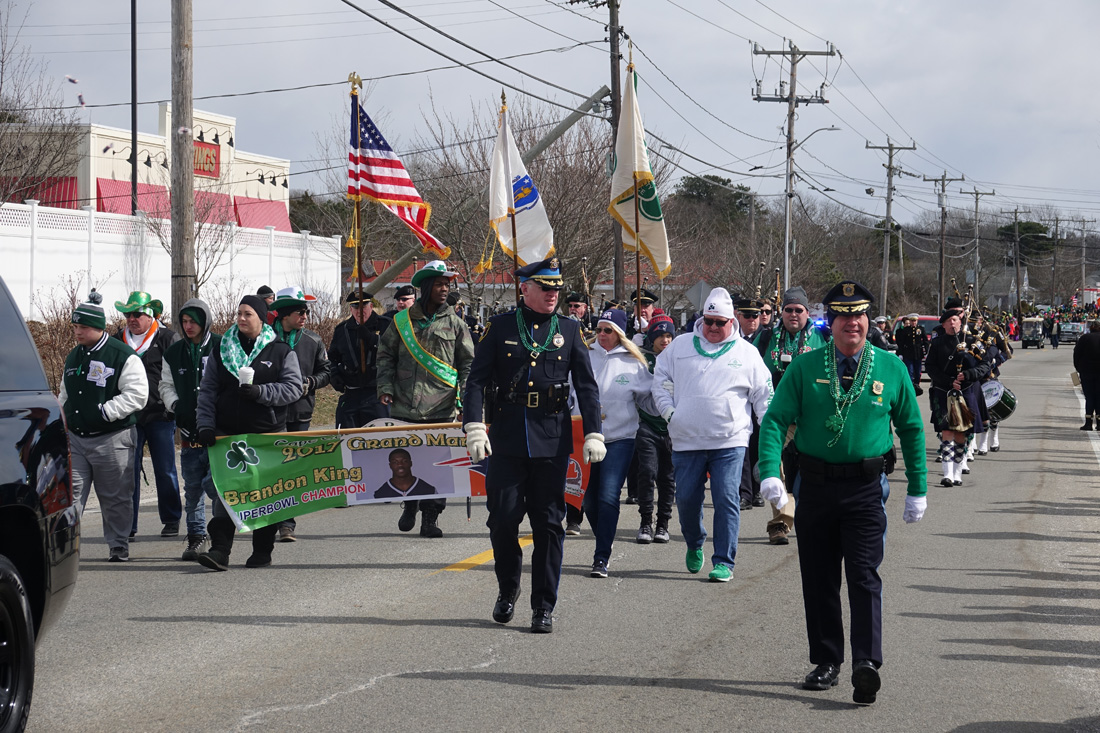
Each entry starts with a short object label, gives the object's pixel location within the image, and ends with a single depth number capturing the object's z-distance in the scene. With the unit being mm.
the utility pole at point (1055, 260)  111938
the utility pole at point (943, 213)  73688
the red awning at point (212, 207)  36541
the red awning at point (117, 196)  43200
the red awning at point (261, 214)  51250
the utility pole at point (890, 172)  69425
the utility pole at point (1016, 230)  96375
